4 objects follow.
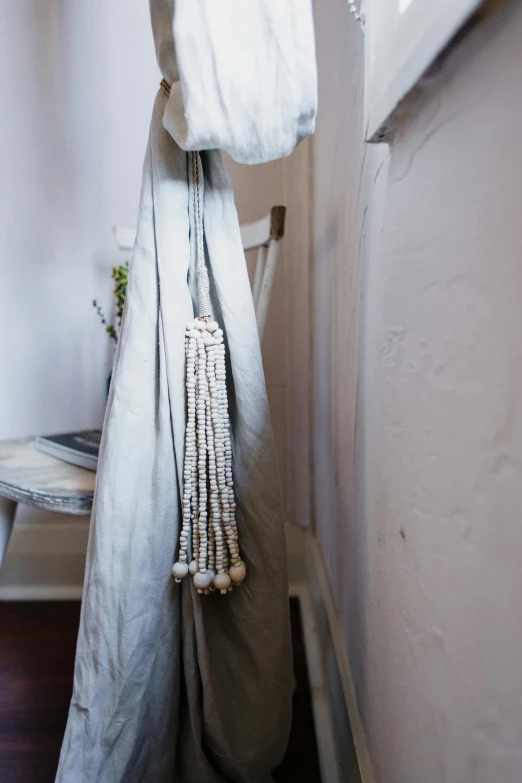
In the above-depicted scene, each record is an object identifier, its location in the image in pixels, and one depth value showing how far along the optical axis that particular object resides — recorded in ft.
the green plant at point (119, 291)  3.02
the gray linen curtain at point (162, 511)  1.55
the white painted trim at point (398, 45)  0.85
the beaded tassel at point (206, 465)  1.56
